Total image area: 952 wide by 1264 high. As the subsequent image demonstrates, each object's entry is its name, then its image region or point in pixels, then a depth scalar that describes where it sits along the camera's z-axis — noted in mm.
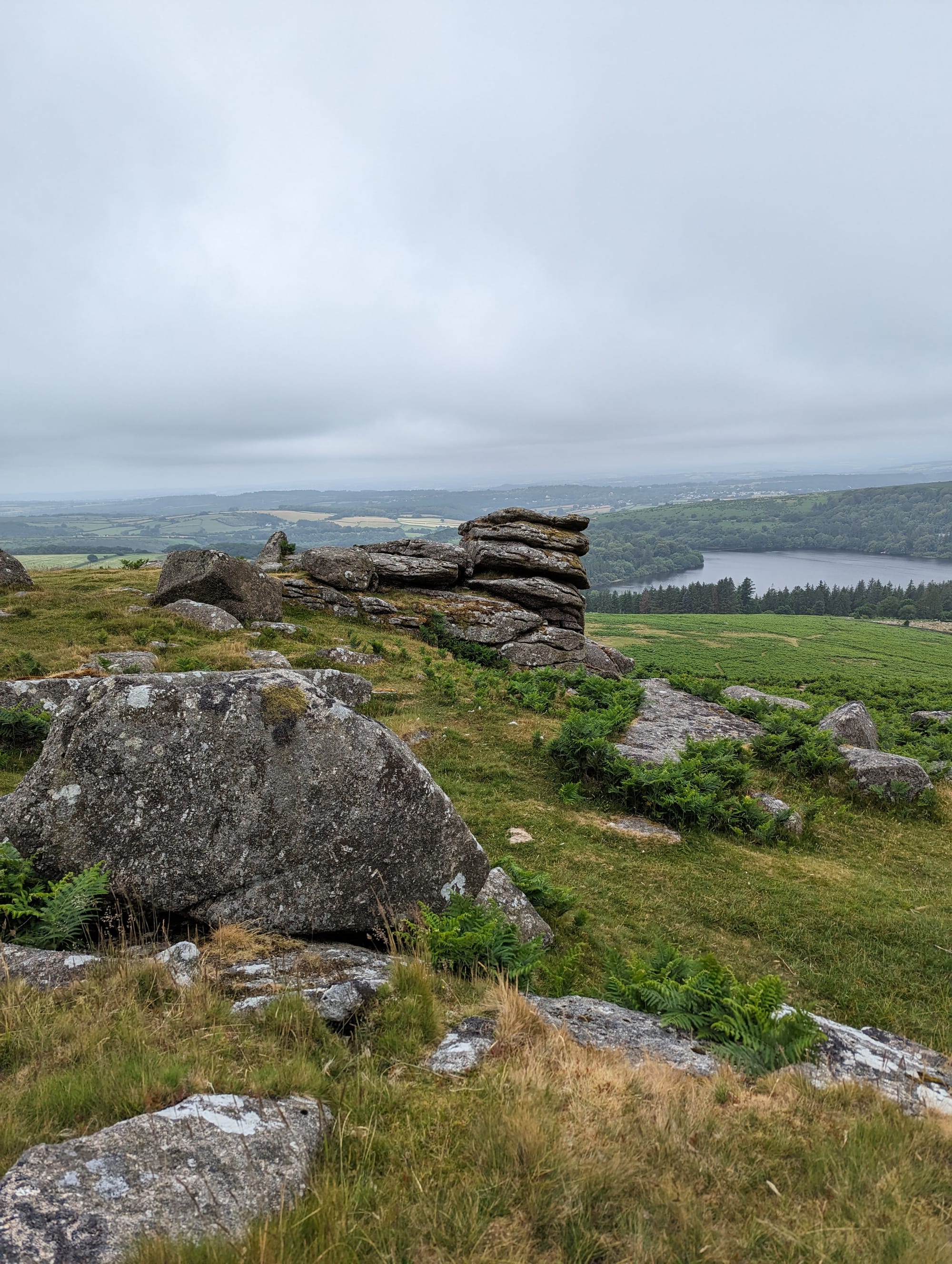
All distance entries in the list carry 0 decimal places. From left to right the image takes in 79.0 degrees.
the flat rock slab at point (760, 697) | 30172
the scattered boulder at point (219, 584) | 25844
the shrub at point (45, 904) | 6125
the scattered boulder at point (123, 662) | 16062
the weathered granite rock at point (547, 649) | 31328
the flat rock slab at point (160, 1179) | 2797
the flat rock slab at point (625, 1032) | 5184
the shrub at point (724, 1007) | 5289
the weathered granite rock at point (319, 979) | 5164
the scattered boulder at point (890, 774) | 16750
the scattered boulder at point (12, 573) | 26922
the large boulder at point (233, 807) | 7012
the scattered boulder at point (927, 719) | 31641
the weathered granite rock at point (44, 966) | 5211
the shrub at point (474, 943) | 6633
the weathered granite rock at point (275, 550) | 38219
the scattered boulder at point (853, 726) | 21828
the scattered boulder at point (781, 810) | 14711
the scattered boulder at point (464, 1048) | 4488
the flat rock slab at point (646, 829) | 13875
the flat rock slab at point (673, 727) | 18938
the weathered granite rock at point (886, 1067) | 4926
